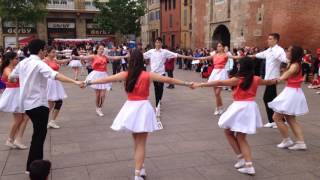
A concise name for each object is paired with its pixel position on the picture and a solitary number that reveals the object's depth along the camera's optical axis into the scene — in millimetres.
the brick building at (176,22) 43656
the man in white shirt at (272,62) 7816
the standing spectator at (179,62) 28042
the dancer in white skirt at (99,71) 9695
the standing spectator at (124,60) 22669
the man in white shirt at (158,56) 9922
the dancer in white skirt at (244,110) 5180
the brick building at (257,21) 20188
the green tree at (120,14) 44031
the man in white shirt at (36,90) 5055
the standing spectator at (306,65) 17145
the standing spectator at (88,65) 17414
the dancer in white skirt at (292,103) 6269
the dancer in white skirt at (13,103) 6504
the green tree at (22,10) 31719
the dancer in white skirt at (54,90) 7992
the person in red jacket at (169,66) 16866
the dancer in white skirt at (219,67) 9753
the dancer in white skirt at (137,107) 4801
